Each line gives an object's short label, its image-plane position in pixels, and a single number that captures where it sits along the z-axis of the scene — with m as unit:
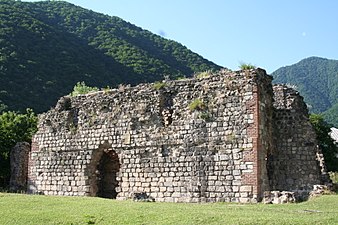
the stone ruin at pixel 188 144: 16.34
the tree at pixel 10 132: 26.70
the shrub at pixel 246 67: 17.06
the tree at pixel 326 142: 35.72
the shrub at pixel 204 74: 18.01
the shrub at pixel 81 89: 31.94
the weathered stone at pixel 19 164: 24.38
